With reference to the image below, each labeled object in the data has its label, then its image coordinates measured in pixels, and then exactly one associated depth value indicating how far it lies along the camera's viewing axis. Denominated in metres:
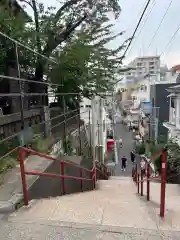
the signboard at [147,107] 20.18
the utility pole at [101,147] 12.09
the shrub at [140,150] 14.89
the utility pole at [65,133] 5.59
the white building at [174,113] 12.30
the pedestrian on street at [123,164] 16.11
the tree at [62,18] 6.70
